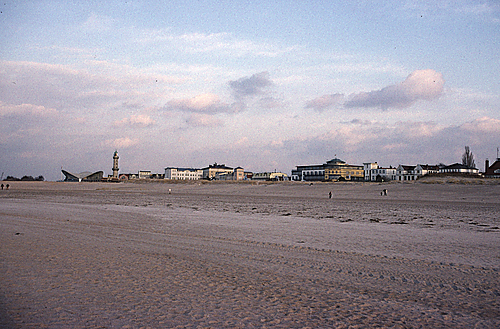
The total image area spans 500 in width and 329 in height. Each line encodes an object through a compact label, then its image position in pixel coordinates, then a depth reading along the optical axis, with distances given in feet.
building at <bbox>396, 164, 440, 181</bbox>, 424.46
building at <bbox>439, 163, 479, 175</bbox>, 375.51
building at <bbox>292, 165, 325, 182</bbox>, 508.53
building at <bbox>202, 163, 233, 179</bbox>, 647.56
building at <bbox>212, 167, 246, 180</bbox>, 591.78
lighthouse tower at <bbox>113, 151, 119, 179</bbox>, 546.38
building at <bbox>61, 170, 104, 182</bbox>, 490.08
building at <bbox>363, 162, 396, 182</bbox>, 471.42
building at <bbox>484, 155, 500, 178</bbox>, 296.51
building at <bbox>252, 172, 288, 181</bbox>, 580.30
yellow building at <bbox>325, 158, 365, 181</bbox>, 499.14
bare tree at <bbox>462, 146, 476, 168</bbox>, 394.11
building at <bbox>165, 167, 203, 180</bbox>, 647.56
